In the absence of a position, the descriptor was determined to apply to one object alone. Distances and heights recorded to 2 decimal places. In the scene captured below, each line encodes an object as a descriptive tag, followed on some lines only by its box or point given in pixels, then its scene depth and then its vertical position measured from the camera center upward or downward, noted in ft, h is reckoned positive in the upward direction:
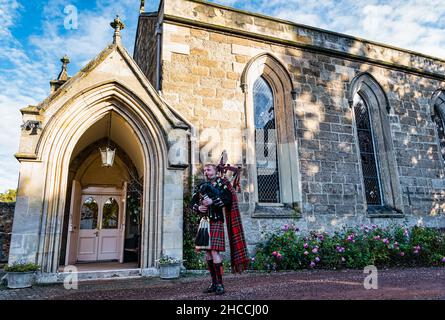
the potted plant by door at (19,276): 15.55 -2.11
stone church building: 19.10 +7.38
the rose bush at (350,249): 21.49 -1.71
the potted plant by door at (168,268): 17.83 -2.23
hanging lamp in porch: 21.91 +5.37
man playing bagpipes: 12.72 +0.29
